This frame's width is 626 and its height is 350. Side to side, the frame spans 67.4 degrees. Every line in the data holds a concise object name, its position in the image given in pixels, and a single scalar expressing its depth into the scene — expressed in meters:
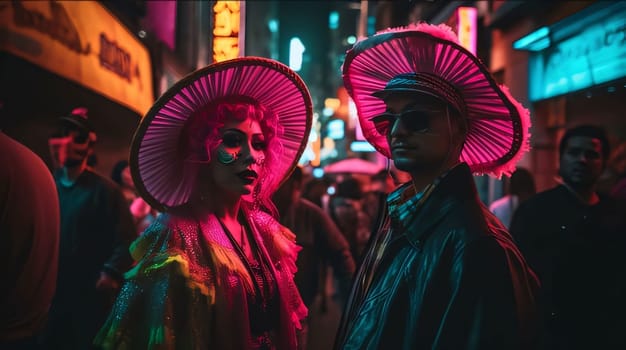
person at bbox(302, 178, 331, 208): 6.42
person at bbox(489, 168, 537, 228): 4.61
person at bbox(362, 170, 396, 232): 6.44
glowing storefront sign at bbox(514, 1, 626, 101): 2.32
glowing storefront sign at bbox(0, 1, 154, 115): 4.45
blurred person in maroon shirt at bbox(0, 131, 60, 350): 2.28
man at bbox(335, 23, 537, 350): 1.45
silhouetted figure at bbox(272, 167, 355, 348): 4.11
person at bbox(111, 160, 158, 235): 5.39
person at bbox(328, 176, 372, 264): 6.25
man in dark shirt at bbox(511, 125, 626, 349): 2.57
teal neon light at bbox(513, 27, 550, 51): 4.02
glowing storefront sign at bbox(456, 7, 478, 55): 8.78
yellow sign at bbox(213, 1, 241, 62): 5.80
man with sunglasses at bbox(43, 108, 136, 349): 3.52
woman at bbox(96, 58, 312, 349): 1.92
